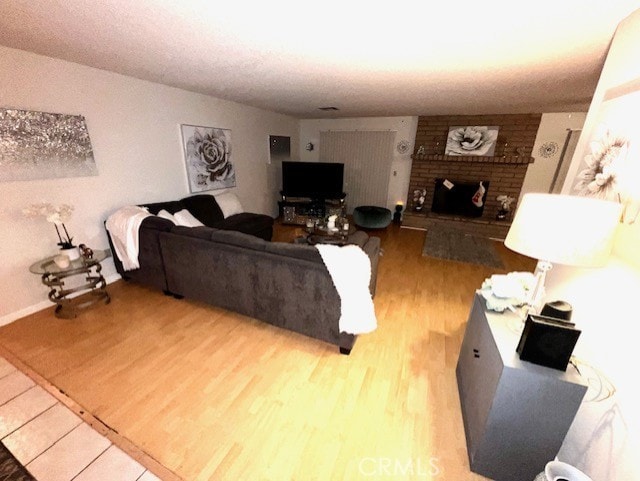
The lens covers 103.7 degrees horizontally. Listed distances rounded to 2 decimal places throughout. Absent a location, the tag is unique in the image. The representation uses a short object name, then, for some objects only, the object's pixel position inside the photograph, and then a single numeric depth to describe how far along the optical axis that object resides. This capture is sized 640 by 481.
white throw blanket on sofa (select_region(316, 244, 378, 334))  1.72
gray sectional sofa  1.87
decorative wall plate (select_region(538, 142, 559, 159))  4.52
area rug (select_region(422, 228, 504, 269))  3.81
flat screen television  5.30
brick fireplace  4.66
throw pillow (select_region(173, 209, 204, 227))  2.96
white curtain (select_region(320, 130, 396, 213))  5.64
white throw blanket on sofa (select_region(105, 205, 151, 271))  2.50
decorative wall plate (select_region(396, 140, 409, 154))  5.46
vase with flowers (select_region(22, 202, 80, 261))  2.08
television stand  5.29
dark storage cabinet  1.04
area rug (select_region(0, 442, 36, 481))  1.19
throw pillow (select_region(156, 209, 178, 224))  2.79
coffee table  3.25
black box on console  1.02
